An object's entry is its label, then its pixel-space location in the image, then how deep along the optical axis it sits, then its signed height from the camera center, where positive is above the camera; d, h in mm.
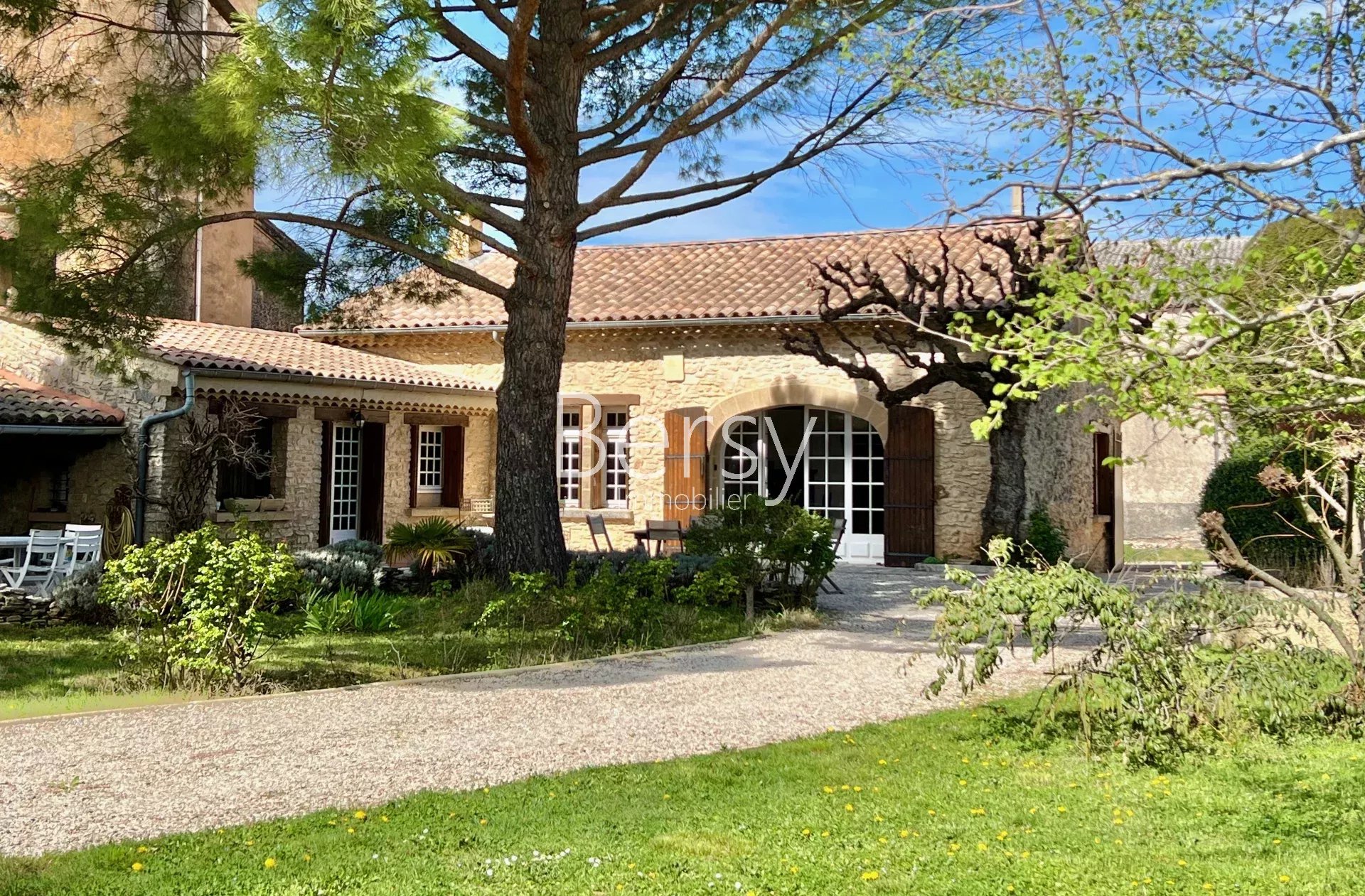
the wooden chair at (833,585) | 11780 -1074
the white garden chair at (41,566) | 10625 -897
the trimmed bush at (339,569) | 11156 -947
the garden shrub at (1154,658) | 5312 -853
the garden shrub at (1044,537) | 13742 -685
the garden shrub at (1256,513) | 13375 -370
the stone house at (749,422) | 14594 +778
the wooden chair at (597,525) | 13820 -623
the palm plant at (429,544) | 11938 -750
